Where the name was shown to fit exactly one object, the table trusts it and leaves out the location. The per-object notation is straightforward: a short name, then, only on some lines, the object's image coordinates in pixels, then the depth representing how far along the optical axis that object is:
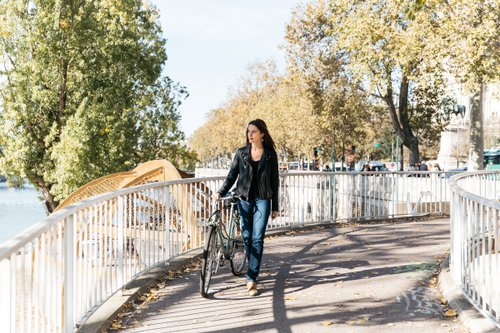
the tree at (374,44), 22.97
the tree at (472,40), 20.39
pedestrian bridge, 3.91
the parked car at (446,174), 17.84
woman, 7.25
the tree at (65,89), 32.84
